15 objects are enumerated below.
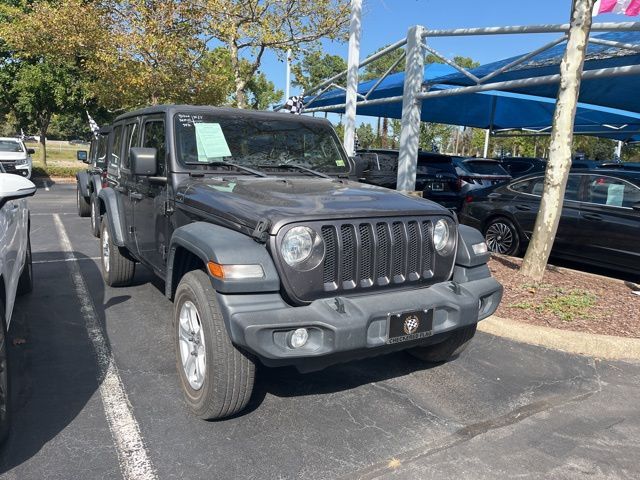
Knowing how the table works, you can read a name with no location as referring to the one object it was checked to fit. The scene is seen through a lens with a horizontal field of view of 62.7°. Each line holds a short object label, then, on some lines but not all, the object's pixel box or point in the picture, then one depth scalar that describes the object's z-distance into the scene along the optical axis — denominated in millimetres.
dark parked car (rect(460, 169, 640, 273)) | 6656
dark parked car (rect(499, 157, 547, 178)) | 17297
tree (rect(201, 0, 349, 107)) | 12078
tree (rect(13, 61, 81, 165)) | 19672
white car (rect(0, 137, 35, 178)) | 16750
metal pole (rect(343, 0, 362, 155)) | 9172
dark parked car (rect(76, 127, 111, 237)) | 7402
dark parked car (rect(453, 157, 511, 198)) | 12250
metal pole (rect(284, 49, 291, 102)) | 13875
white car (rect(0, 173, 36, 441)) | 2727
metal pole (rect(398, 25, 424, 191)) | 8953
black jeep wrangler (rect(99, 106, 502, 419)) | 2785
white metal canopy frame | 6539
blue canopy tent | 8912
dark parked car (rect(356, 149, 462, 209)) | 11500
